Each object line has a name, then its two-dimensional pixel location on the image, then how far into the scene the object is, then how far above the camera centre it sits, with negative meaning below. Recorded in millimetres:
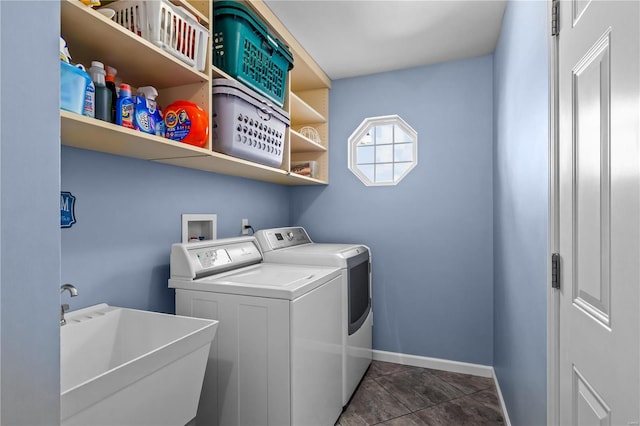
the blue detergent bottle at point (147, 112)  1285 +386
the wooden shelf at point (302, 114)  2531 +804
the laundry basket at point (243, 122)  1642 +463
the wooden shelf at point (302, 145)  2508 +551
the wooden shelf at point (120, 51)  1057 +594
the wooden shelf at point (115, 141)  1052 +266
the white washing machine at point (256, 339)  1497 -584
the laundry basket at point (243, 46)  1680 +866
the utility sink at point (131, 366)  863 -492
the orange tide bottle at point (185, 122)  1448 +379
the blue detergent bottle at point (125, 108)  1213 +373
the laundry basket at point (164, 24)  1244 +715
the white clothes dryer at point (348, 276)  2164 -454
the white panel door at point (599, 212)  690 -2
